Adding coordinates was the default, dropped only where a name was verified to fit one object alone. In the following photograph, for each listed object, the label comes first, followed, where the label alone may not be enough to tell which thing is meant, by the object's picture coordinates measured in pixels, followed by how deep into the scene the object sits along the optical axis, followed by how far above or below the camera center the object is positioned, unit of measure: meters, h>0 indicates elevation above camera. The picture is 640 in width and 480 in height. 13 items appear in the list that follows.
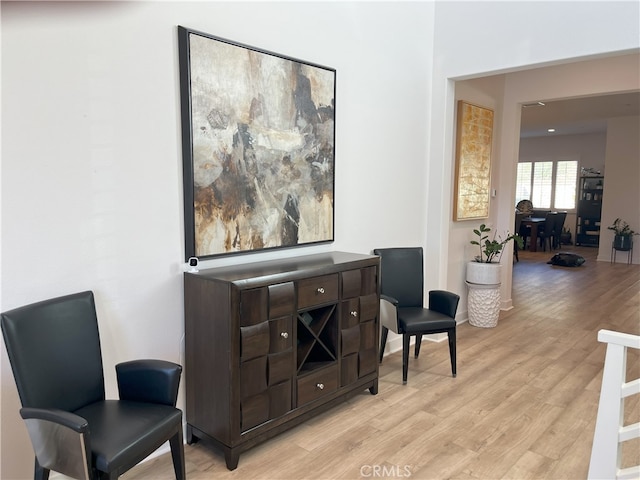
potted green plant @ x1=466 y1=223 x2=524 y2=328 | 4.71 -1.04
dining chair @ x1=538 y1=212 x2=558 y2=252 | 10.35 -1.00
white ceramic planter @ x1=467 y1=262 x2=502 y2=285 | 4.70 -0.89
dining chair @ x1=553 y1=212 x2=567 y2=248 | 10.41 -0.96
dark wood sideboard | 2.30 -0.90
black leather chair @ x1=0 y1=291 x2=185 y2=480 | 1.69 -0.91
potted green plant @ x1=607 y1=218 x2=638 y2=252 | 8.73 -0.93
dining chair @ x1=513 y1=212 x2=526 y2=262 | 10.57 -0.82
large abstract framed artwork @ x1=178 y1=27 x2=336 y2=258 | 2.50 +0.22
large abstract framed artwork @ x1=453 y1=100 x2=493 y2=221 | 4.59 +0.25
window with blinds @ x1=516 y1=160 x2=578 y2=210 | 11.79 +0.09
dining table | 10.38 -0.90
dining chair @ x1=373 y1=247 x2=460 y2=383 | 3.35 -0.93
